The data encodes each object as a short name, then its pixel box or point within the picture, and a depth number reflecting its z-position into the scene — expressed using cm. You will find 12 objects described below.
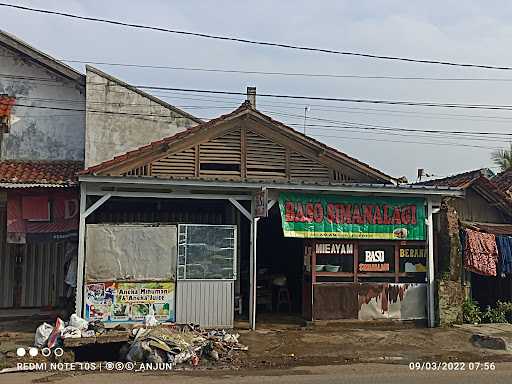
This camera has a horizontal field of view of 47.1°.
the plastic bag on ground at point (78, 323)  1132
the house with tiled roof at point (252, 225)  1279
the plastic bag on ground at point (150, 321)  1200
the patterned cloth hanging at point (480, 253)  1488
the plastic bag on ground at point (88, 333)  1082
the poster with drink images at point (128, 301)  1252
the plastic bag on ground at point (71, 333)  1068
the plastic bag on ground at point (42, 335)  1084
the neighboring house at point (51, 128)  1545
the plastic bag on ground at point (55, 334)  1066
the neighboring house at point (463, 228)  1441
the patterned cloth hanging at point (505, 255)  1518
